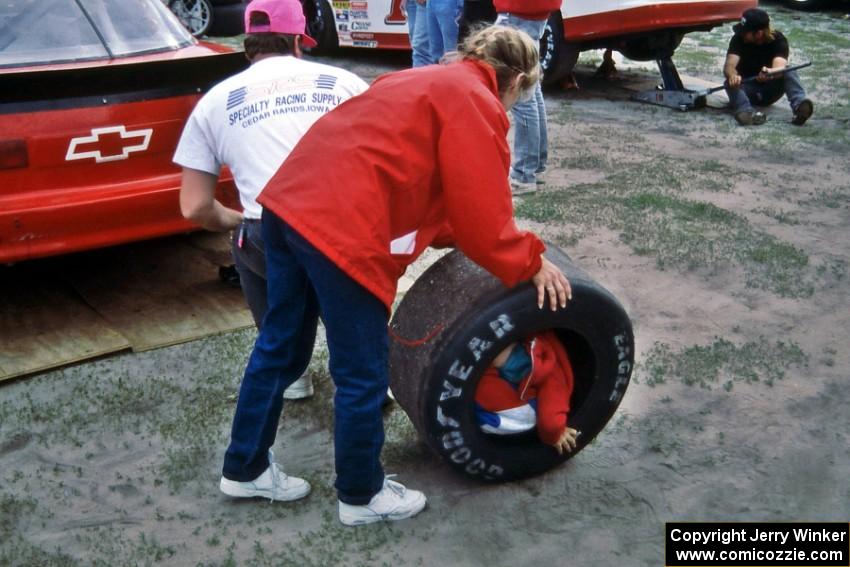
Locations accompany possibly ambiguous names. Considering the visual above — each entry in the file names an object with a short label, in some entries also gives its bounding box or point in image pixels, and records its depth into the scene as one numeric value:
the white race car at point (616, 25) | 8.05
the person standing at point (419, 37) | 7.32
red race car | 3.73
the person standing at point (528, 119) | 5.84
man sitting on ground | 7.95
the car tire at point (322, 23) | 10.30
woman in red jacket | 2.47
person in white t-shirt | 3.03
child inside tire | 2.97
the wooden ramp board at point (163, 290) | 4.15
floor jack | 8.33
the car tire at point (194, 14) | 10.93
